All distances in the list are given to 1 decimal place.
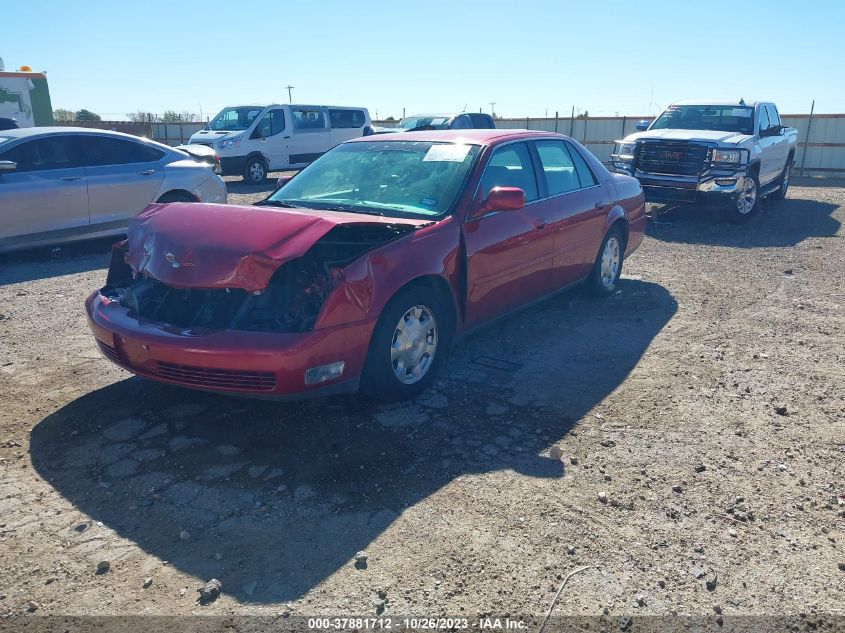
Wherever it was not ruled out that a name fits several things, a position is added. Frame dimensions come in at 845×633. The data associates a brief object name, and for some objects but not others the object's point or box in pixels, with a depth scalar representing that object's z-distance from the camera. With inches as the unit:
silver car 314.2
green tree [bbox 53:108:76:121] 1603.0
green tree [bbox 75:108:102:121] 1521.9
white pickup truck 438.9
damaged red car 148.0
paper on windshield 202.7
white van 693.3
